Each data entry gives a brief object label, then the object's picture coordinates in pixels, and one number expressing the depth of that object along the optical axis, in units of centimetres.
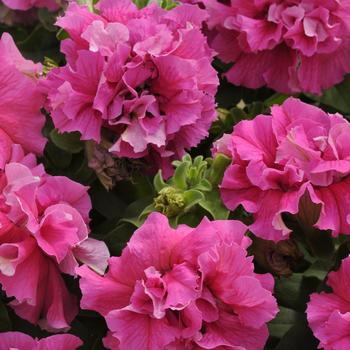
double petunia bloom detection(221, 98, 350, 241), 60
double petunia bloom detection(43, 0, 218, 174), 63
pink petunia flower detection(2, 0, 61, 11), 74
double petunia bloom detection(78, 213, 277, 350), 58
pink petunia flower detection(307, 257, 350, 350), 58
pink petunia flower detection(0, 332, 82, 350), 60
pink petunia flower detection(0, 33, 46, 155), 64
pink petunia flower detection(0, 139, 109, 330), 60
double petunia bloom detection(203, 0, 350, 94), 68
